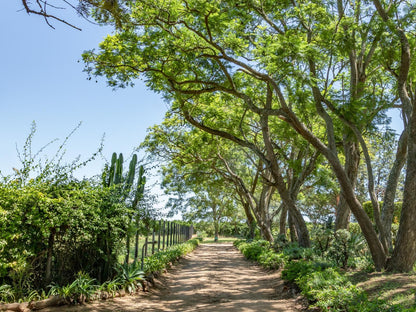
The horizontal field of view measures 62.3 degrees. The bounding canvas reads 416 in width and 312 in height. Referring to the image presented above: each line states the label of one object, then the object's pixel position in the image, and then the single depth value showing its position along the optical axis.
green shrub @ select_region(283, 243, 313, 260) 9.86
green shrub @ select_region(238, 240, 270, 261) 14.49
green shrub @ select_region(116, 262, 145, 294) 7.32
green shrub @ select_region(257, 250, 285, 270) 10.73
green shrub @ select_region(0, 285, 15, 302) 5.26
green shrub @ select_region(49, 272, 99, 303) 5.83
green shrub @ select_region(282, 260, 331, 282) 7.39
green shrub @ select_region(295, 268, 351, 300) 5.84
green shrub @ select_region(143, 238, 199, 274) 9.39
